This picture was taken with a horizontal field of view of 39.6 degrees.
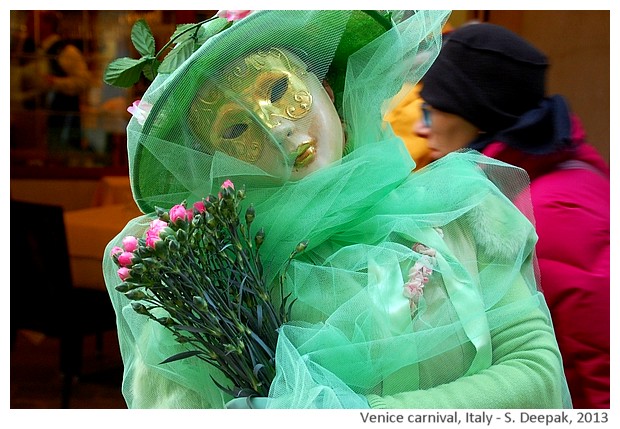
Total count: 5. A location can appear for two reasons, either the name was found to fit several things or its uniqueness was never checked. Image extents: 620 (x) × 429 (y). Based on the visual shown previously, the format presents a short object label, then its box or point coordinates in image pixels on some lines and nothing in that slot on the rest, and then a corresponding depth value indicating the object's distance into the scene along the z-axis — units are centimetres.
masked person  122
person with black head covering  169
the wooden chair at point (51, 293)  368
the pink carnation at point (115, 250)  121
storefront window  518
